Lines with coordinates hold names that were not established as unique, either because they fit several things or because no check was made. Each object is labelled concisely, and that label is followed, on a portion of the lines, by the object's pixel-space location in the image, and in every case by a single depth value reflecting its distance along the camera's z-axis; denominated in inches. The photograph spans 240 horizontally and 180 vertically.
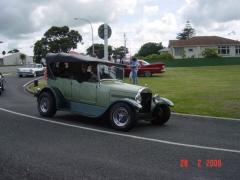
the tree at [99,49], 3325.5
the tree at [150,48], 4249.5
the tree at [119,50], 4246.6
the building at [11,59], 3379.2
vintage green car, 302.5
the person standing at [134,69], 755.4
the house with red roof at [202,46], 2522.1
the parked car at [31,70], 1263.5
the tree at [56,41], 2269.9
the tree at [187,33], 4087.1
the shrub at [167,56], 2365.4
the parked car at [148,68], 1045.6
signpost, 470.8
